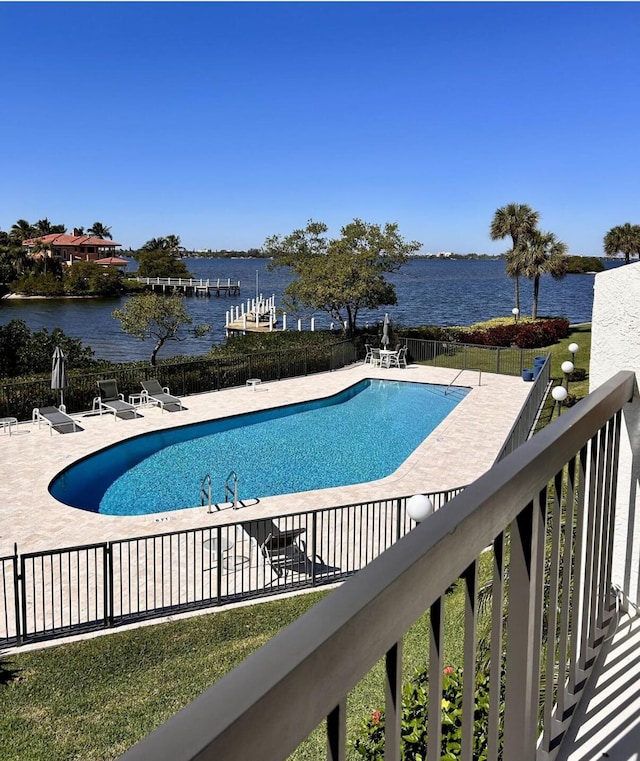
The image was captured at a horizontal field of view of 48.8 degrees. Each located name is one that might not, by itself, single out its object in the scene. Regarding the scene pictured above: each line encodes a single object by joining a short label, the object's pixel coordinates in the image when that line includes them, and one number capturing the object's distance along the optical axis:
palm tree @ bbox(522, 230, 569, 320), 35.97
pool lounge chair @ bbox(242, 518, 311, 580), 9.44
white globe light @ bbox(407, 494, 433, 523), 6.19
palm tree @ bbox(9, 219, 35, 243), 81.35
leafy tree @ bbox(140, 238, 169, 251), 93.12
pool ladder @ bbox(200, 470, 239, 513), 11.82
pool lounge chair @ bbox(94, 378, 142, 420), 17.86
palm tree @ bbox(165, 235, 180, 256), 93.19
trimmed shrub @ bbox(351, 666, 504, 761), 3.26
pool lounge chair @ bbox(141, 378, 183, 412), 18.58
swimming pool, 13.55
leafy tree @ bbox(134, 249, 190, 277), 88.19
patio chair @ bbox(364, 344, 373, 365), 26.78
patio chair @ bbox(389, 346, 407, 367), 25.69
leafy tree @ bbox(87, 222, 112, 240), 113.25
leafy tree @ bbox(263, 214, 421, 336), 27.03
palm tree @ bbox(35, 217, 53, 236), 90.27
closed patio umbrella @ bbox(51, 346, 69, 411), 16.61
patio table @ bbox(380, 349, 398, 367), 25.45
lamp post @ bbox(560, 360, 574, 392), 15.08
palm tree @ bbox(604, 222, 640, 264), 44.12
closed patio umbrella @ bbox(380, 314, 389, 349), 25.61
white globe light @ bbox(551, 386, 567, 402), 12.76
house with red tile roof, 92.38
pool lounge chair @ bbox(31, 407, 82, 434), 16.36
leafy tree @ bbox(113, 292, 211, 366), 24.34
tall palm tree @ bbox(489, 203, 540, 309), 37.84
